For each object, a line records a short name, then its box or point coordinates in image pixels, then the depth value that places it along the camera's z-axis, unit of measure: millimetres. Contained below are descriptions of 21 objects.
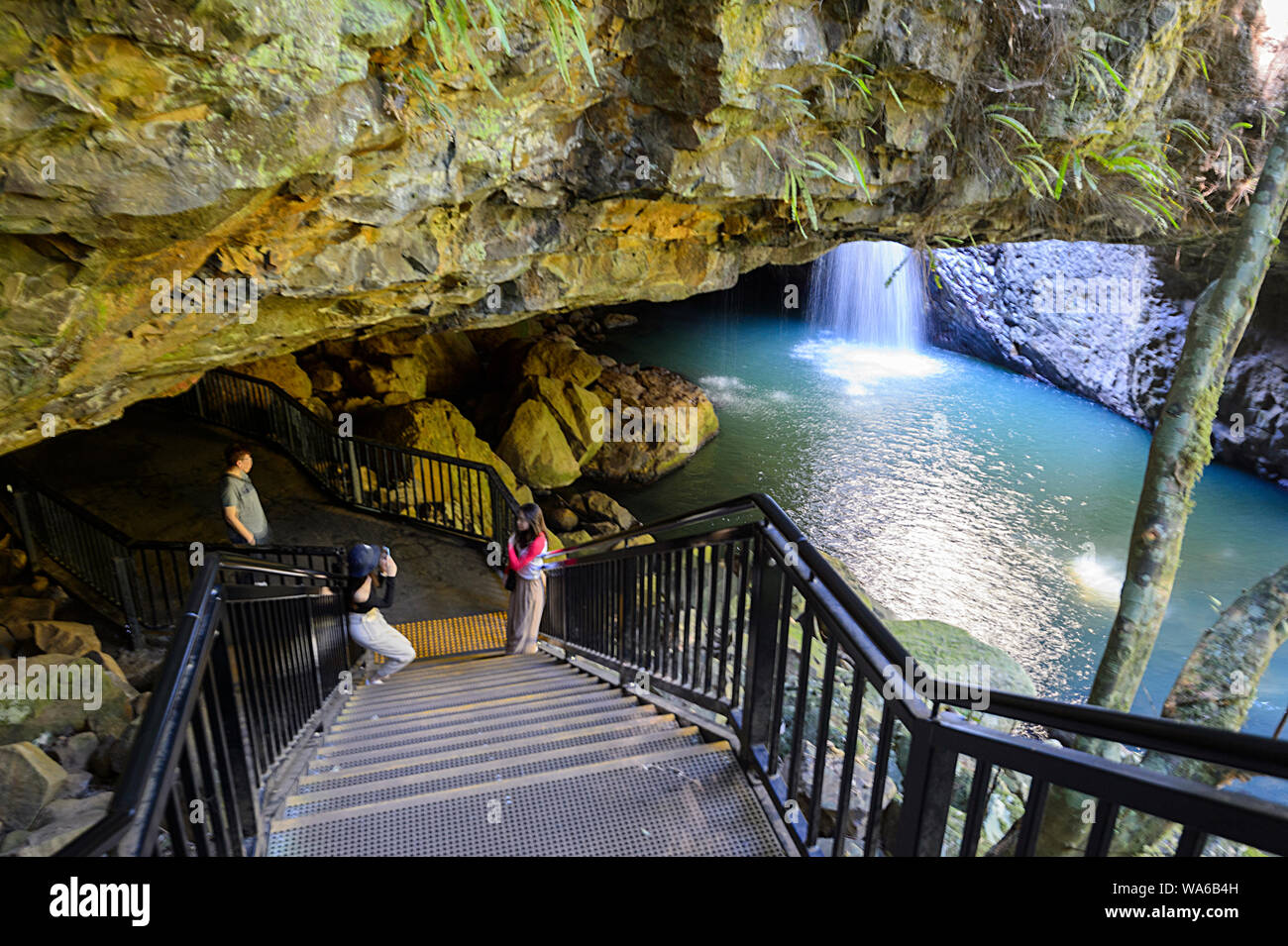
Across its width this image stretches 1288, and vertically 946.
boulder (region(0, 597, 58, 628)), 5508
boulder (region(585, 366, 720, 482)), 12859
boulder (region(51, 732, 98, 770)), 3303
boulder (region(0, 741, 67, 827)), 2730
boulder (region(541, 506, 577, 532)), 10641
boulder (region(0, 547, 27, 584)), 6332
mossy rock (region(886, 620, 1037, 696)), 7707
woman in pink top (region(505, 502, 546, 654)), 5293
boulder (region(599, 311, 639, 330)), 21280
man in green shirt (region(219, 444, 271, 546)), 5473
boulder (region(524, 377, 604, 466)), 12609
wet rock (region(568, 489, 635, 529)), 11164
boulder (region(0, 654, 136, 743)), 3492
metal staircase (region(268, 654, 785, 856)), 2367
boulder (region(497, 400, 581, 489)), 11812
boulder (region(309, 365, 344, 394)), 11828
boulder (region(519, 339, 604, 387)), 14141
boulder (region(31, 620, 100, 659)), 4906
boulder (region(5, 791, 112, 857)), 2322
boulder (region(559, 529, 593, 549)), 9688
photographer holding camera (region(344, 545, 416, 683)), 4570
